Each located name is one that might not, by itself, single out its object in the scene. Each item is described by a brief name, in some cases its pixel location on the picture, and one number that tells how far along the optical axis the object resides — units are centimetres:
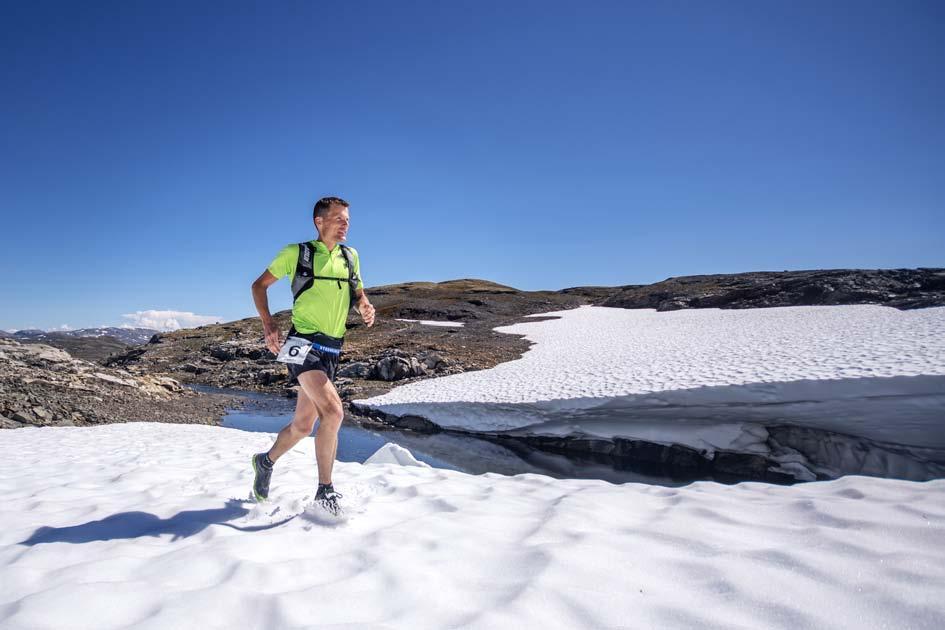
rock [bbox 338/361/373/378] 1794
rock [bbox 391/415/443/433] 1098
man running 339
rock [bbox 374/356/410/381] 1723
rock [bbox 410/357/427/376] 1741
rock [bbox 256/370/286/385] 1962
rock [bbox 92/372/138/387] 1368
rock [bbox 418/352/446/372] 1807
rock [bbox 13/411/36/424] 927
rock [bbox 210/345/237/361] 2645
